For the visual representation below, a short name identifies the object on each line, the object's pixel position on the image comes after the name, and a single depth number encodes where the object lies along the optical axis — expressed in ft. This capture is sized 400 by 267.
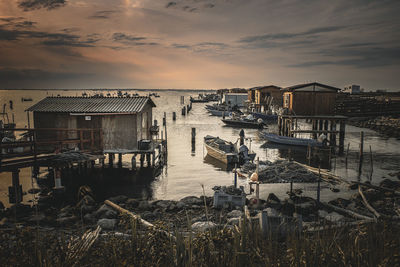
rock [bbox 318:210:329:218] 40.37
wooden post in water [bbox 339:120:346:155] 103.04
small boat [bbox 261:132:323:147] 102.00
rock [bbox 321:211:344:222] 36.57
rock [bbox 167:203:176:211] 45.01
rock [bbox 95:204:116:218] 41.35
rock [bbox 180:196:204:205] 48.47
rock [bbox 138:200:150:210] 46.19
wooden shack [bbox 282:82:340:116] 112.57
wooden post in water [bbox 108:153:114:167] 75.78
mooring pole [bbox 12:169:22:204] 48.36
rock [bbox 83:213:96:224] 39.61
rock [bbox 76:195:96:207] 46.92
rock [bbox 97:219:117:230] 35.40
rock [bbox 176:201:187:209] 45.82
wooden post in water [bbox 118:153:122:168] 75.10
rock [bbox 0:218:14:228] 37.88
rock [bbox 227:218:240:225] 33.78
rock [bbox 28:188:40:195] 56.88
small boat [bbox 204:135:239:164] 80.02
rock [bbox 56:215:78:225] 39.04
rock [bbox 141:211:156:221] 41.16
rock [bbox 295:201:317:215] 42.47
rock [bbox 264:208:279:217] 35.54
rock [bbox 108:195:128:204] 49.75
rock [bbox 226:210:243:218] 39.52
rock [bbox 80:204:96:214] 43.95
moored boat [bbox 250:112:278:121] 190.90
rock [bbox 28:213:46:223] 40.72
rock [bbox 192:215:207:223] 38.91
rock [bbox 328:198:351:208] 46.01
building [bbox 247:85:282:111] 205.16
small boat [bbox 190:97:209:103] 420.44
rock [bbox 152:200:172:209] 46.92
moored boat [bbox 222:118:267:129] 160.35
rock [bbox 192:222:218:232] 30.61
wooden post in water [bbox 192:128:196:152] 106.91
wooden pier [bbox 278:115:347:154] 104.47
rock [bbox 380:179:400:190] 55.83
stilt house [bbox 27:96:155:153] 67.26
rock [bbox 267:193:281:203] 47.78
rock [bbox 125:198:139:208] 47.94
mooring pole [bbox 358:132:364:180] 71.45
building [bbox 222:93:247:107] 269.19
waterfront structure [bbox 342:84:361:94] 315.58
